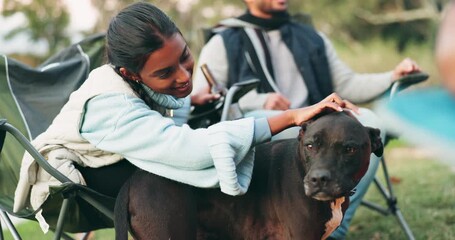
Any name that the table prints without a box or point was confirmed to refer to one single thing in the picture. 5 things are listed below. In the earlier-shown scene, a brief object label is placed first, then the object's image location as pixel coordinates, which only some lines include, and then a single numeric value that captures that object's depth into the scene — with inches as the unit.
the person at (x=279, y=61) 138.3
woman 79.4
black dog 75.5
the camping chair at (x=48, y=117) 87.7
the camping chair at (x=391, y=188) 120.1
